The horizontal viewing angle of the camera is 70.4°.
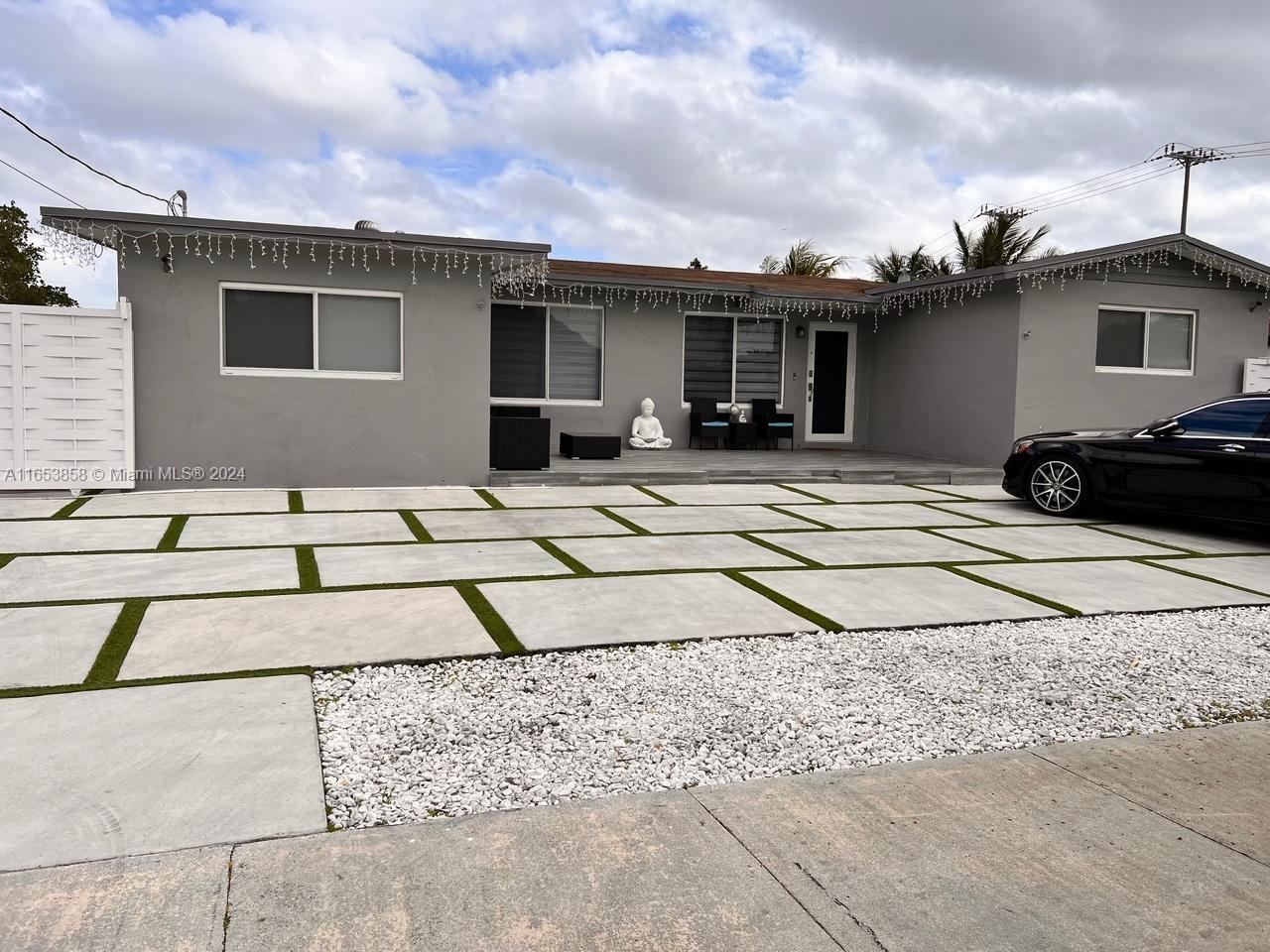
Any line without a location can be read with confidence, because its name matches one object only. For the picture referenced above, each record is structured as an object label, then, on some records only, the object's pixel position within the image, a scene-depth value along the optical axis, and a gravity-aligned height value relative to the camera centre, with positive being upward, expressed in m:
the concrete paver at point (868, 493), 9.75 -0.87
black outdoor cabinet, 10.36 -0.38
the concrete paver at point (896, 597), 4.77 -1.04
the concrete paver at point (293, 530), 6.48 -0.97
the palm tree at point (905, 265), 28.08 +4.84
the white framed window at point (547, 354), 13.05 +0.81
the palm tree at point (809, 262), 29.89 +5.10
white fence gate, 8.25 +0.02
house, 8.92 +0.87
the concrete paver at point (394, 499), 8.28 -0.90
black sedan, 7.23 -0.38
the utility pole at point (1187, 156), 30.07 +8.94
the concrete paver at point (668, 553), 5.96 -1.00
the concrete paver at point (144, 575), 4.89 -1.02
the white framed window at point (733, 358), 14.05 +0.88
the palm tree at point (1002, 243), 26.70 +5.29
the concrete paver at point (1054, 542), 6.83 -0.98
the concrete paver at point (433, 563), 5.43 -1.01
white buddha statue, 13.17 -0.30
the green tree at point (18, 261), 22.44 +3.50
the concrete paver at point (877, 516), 8.01 -0.93
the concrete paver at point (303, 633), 3.78 -1.06
